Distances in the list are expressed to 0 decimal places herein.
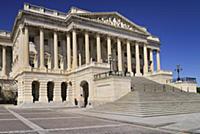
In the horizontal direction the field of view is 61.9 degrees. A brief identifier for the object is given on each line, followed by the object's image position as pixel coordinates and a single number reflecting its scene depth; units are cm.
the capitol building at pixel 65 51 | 2772
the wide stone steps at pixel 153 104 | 1555
